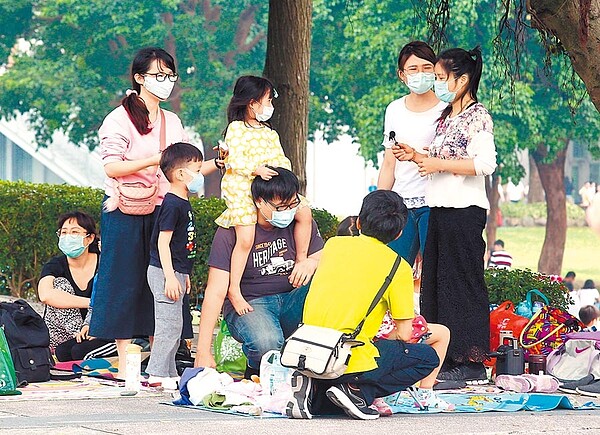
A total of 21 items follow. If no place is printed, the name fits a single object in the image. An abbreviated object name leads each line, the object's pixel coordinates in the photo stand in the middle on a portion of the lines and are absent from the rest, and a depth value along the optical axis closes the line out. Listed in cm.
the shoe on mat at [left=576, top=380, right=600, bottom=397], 1453
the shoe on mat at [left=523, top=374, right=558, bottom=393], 1464
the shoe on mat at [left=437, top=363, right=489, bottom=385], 1509
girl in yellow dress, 1455
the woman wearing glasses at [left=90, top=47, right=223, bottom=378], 1487
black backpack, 1488
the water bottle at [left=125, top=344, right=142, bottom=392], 1391
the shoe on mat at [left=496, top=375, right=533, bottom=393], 1457
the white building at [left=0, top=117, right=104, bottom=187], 7925
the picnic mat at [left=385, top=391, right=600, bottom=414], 1316
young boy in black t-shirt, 1434
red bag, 1608
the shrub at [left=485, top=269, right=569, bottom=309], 2023
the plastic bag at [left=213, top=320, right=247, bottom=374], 1534
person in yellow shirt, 1225
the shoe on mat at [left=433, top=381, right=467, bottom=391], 1475
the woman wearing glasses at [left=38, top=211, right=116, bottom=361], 1650
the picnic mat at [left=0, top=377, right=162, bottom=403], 1376
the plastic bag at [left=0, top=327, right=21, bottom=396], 1383
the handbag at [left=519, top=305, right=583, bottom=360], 1576
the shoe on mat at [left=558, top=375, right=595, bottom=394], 1474
